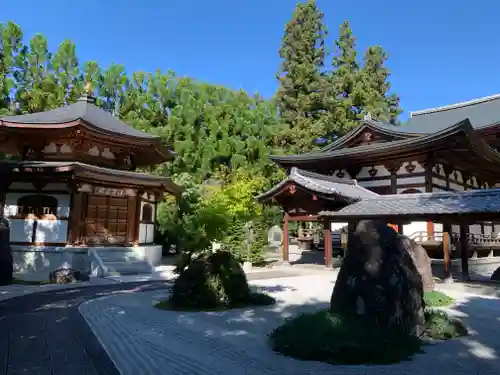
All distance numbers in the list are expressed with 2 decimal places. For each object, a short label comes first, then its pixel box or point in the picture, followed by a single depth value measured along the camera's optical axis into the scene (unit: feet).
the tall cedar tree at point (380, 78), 125.29
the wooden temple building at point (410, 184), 47.19
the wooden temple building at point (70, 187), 54.60
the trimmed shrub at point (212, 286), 29.91
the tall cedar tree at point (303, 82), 108.58
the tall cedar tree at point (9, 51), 89.96
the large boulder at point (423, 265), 37.35
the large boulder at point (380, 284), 20.15
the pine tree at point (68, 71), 96.94
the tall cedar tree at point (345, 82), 113.09
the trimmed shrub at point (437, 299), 32.01
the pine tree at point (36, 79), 91.04
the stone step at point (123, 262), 54.70
